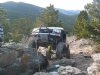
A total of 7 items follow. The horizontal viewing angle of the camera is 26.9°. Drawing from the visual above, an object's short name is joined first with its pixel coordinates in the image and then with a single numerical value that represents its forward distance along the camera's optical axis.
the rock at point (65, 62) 8.76
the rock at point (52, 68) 8.09
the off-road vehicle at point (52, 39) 10.72
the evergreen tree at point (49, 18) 29.67
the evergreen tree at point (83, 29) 13.21
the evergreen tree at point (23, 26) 31.91
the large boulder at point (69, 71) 6.72
